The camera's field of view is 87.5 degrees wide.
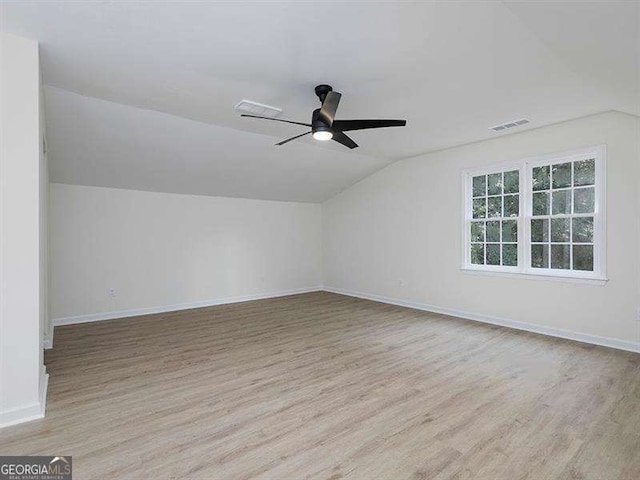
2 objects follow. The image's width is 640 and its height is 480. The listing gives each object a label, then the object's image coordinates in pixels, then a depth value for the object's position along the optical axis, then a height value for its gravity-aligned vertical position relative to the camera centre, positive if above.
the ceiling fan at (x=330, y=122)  2.85 +1.07
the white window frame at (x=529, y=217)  4.02 +0.30
